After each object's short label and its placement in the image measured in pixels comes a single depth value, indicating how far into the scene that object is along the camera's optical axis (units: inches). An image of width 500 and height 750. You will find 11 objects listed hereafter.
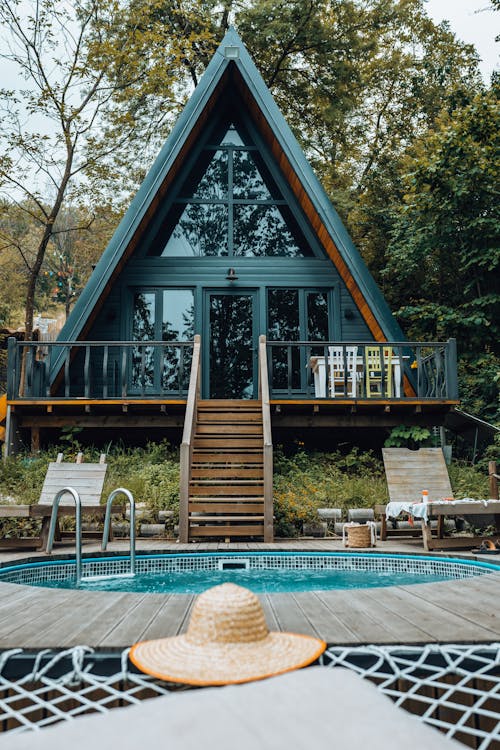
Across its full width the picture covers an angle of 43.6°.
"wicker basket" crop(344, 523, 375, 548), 273.3
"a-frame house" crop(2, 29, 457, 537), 414.3
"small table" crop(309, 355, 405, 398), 420.2
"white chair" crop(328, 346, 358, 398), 409.7
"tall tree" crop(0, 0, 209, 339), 587.8
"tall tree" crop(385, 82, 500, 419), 492.4
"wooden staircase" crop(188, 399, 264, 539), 303.9
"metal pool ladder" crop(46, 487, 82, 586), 192.1
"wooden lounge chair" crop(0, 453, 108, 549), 286.2
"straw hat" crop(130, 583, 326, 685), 64.9
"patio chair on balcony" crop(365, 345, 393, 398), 412.2
